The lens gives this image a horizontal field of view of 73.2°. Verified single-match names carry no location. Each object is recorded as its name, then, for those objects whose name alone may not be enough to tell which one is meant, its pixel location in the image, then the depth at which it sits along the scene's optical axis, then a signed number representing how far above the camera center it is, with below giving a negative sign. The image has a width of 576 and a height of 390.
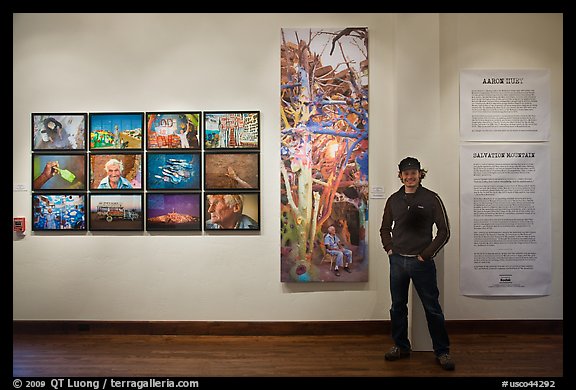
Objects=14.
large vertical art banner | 3.76 +0.38
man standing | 3.10 -0.47
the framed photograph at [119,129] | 3.83 +0.64
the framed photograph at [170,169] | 3.82 +0.24
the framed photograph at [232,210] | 3.79 -0.16
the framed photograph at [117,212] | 3.83 -0.18
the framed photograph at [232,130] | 3.78 +0.62
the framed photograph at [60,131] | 3.84 +0.62
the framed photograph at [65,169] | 3.85 +0.25
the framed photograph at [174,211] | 3.82 -0.17
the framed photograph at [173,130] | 3.81 +0.63
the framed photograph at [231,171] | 3.80 +0.22
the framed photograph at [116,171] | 3.83 +0.22
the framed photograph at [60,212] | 3.85 -0.18
